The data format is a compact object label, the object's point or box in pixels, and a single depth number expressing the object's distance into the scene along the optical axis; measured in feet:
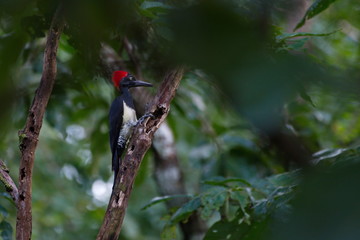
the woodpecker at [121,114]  26.78
